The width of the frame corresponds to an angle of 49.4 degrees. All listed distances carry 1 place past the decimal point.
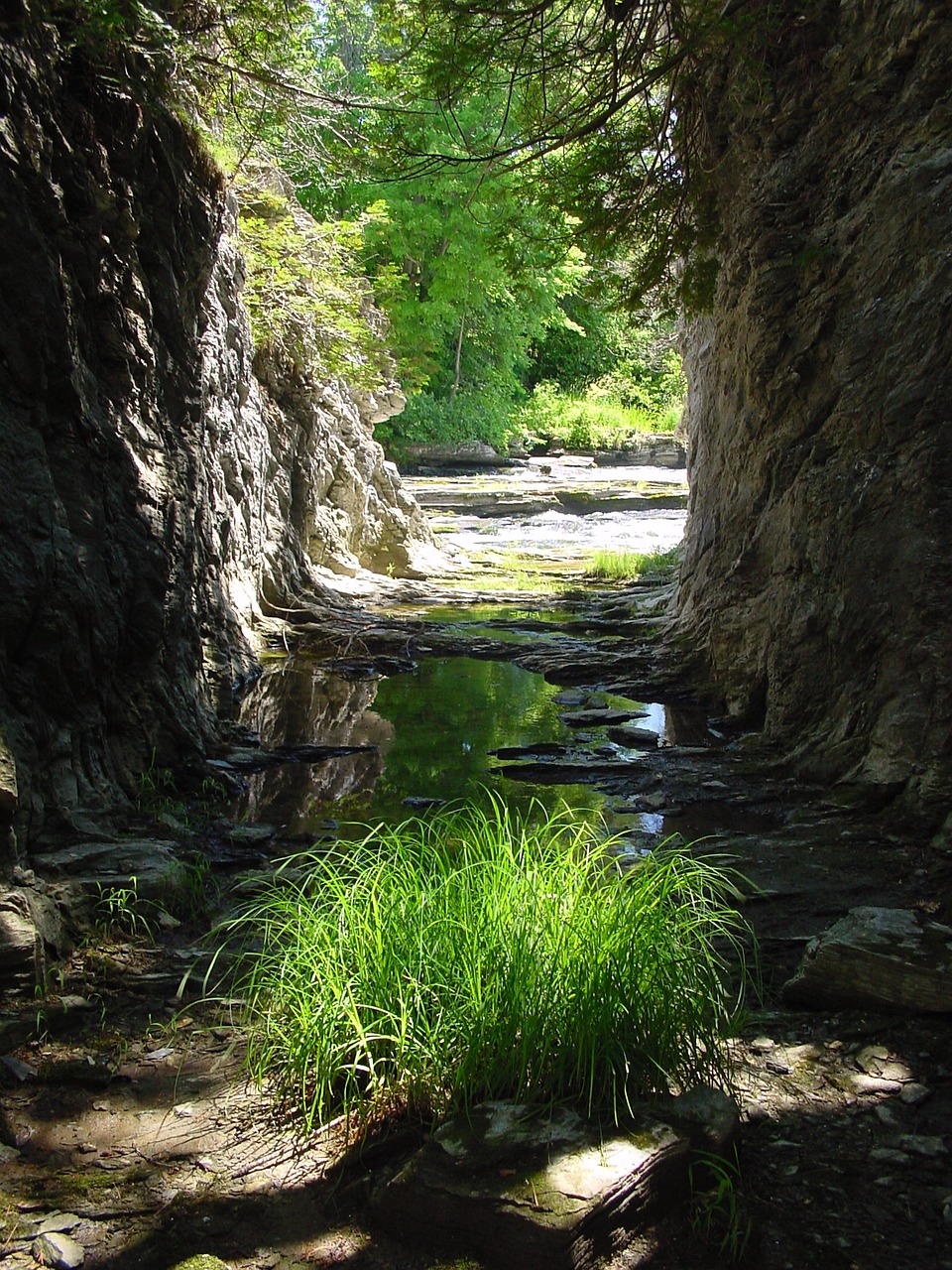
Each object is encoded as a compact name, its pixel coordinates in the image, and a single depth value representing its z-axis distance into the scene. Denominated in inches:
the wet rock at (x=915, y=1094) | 121.0
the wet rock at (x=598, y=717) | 324.3
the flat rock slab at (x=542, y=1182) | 94.0
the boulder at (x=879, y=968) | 138.8
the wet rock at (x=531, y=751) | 289.9
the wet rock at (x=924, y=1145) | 111.3
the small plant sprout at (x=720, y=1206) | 96.0
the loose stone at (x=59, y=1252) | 96.0
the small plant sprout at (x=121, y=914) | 162.7
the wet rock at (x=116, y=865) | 166.4
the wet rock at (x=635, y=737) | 297.0
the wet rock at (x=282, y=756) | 266.5
